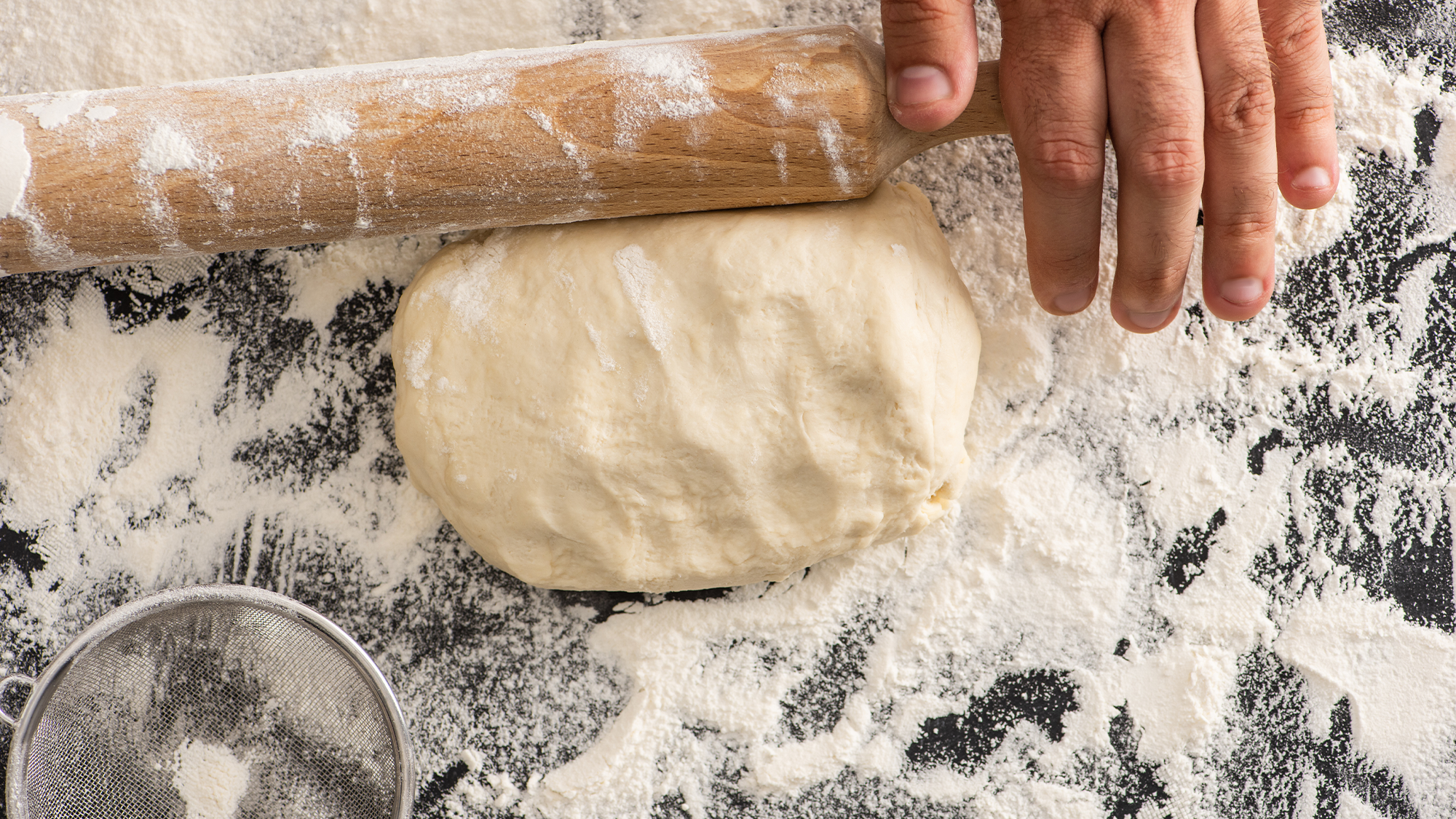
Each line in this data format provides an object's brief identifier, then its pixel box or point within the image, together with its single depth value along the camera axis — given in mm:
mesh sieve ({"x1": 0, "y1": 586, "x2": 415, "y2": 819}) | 773
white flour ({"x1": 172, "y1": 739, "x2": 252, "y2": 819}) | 778
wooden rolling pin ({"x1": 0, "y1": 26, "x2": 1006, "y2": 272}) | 734
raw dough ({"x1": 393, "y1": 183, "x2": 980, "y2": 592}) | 752
